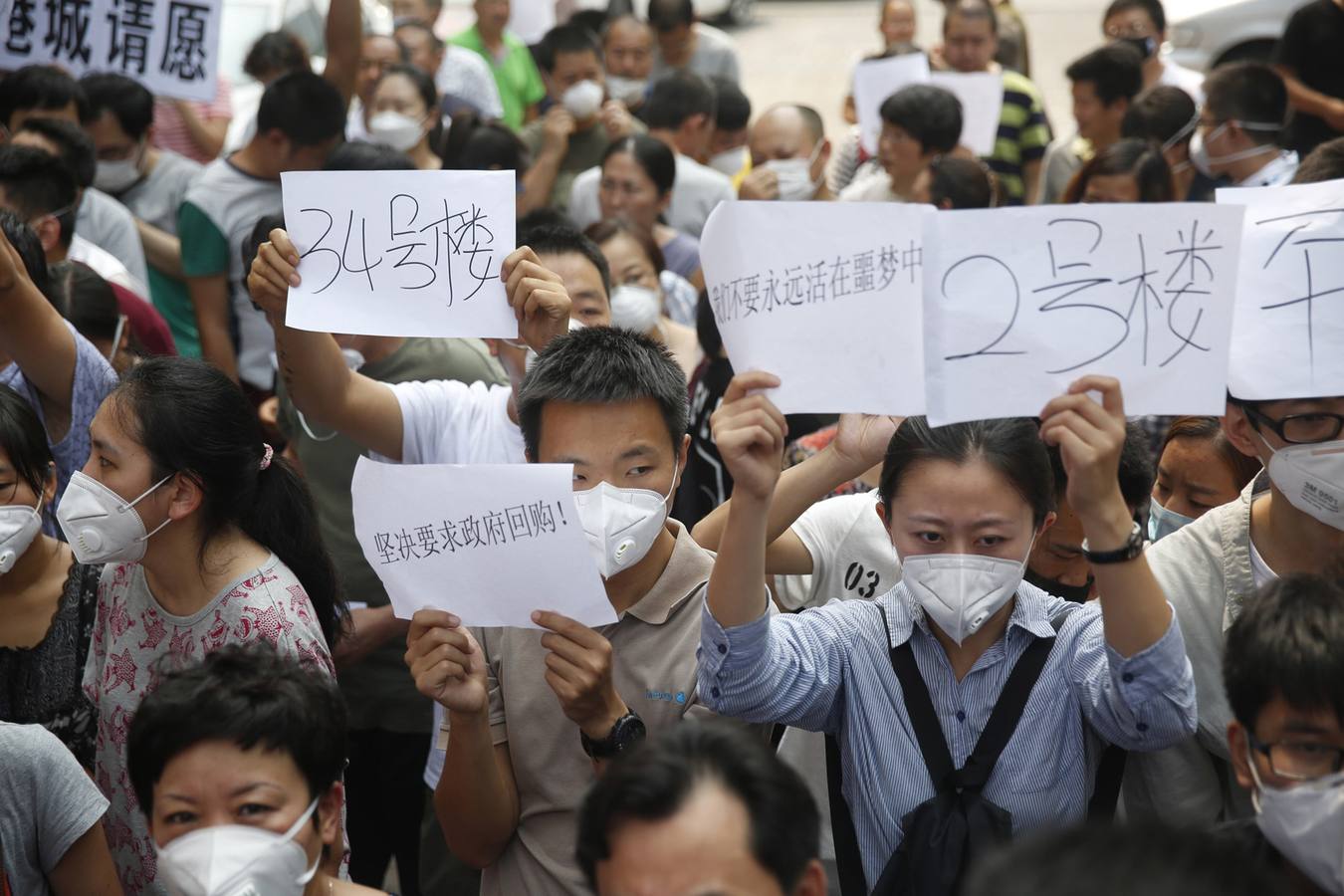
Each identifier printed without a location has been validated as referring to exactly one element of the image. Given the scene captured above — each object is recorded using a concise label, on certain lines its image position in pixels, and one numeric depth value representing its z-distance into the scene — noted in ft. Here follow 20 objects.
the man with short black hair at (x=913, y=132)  22.97
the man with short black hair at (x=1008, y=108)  27.07
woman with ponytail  9.64
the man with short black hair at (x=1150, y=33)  29.84
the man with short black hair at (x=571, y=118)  24.93
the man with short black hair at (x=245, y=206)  19.10
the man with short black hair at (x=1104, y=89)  25.89
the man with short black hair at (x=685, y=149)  22.84
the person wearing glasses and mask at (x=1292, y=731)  7.07
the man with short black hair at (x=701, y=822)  6.60
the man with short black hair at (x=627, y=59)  30.53
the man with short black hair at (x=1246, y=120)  22.35
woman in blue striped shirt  7.54
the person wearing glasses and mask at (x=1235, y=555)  8.71
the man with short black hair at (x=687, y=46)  32.32
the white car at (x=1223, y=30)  39.65
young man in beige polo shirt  8.46
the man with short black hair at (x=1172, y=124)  24.16
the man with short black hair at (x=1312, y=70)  25.98
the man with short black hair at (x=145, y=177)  20.85
